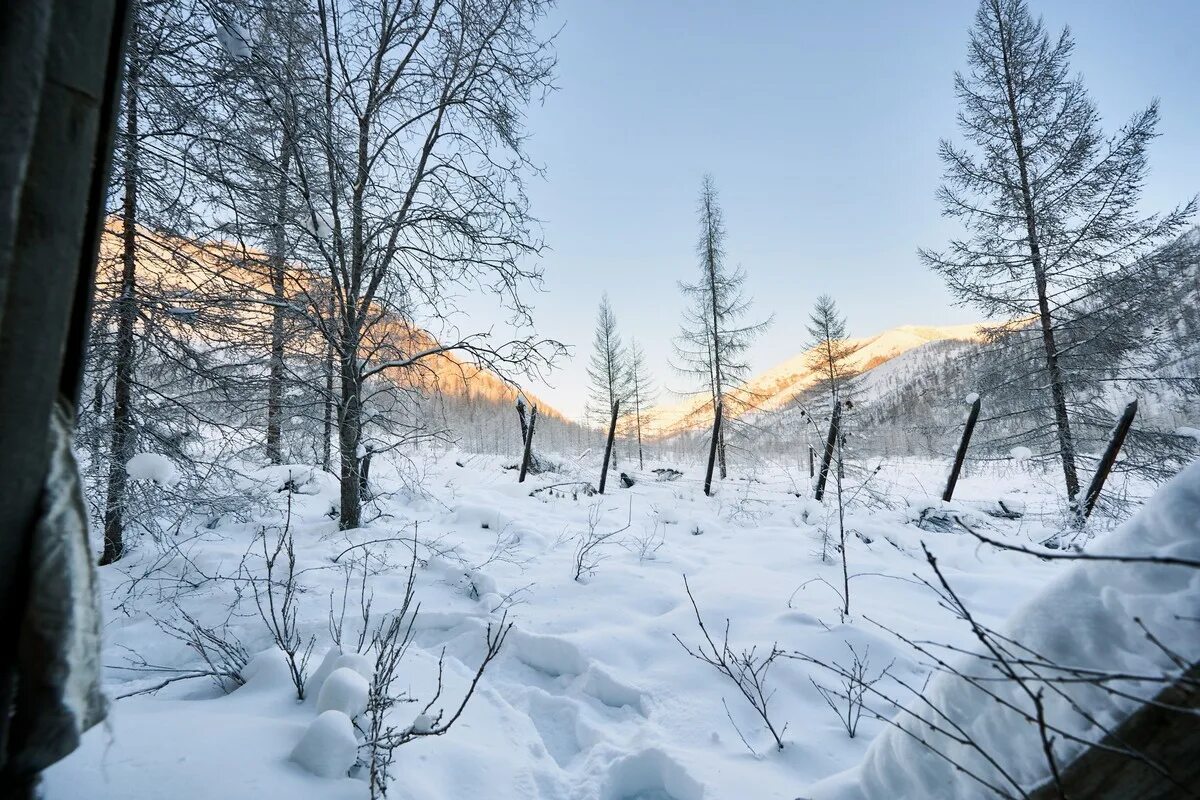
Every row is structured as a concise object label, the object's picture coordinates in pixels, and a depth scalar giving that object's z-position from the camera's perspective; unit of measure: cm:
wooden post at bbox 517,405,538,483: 998
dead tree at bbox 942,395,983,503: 786
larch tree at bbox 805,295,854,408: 2161
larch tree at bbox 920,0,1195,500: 912
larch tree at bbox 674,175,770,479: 1855
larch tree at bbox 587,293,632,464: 2631
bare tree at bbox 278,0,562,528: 482
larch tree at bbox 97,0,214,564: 285
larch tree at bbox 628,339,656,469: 2811
